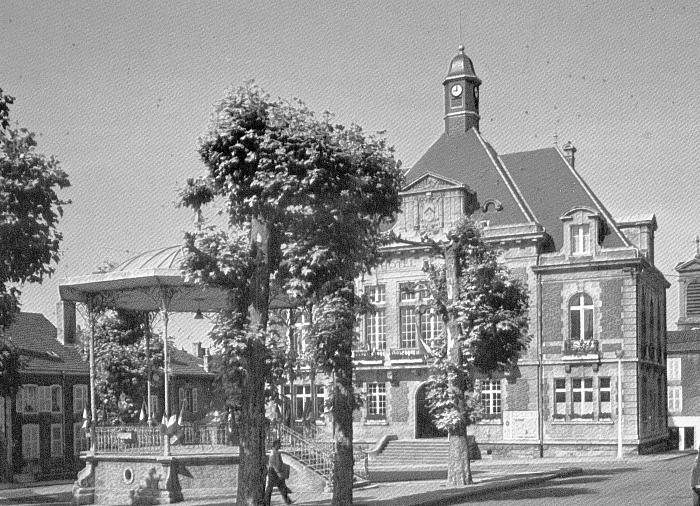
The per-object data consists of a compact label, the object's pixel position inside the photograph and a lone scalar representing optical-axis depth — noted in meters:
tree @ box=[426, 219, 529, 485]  28.33
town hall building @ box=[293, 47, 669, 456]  45.16
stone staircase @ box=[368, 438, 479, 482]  41.34
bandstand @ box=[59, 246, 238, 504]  27.14
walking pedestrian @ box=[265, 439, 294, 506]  24.66
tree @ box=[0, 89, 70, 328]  23.19
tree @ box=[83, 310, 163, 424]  46.94
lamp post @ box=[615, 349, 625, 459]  43.06
